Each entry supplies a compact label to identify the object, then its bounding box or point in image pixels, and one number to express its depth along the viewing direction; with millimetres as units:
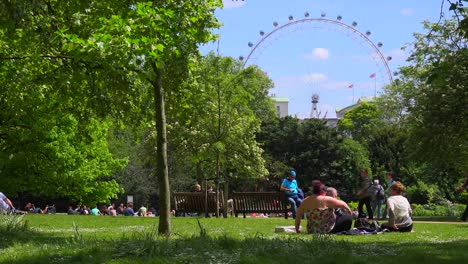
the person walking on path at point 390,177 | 23136
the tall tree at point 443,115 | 27797
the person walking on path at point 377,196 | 21723
